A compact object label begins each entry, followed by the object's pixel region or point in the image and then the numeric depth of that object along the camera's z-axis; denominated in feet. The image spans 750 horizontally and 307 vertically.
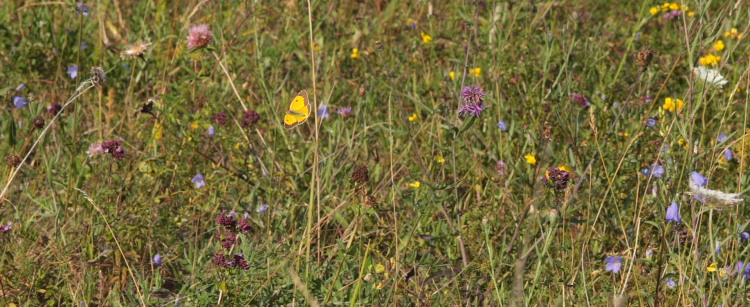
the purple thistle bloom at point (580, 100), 22.49
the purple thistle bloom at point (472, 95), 16.40
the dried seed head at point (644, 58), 15.88
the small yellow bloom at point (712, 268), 15.76
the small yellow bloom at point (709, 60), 23.90
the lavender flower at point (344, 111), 23.01
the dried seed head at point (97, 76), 17.16
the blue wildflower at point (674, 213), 15.18
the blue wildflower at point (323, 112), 22.43
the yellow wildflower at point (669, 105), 21.38
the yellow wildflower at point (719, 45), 26.10
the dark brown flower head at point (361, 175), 15.57
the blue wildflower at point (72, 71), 24.37
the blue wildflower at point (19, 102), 22.95
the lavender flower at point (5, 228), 17.60
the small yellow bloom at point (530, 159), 20.07
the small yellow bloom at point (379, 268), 15.81
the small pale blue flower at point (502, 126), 21.56
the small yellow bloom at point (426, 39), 26.80
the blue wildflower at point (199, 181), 20.40
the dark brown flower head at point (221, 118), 21.11
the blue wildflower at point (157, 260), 17.79
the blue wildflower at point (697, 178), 16.02
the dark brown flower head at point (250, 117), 20.54
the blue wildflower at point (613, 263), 17.22
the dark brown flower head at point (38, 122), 17.63
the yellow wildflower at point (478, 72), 24.38
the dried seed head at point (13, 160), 16.44
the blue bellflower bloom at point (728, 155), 20.34
